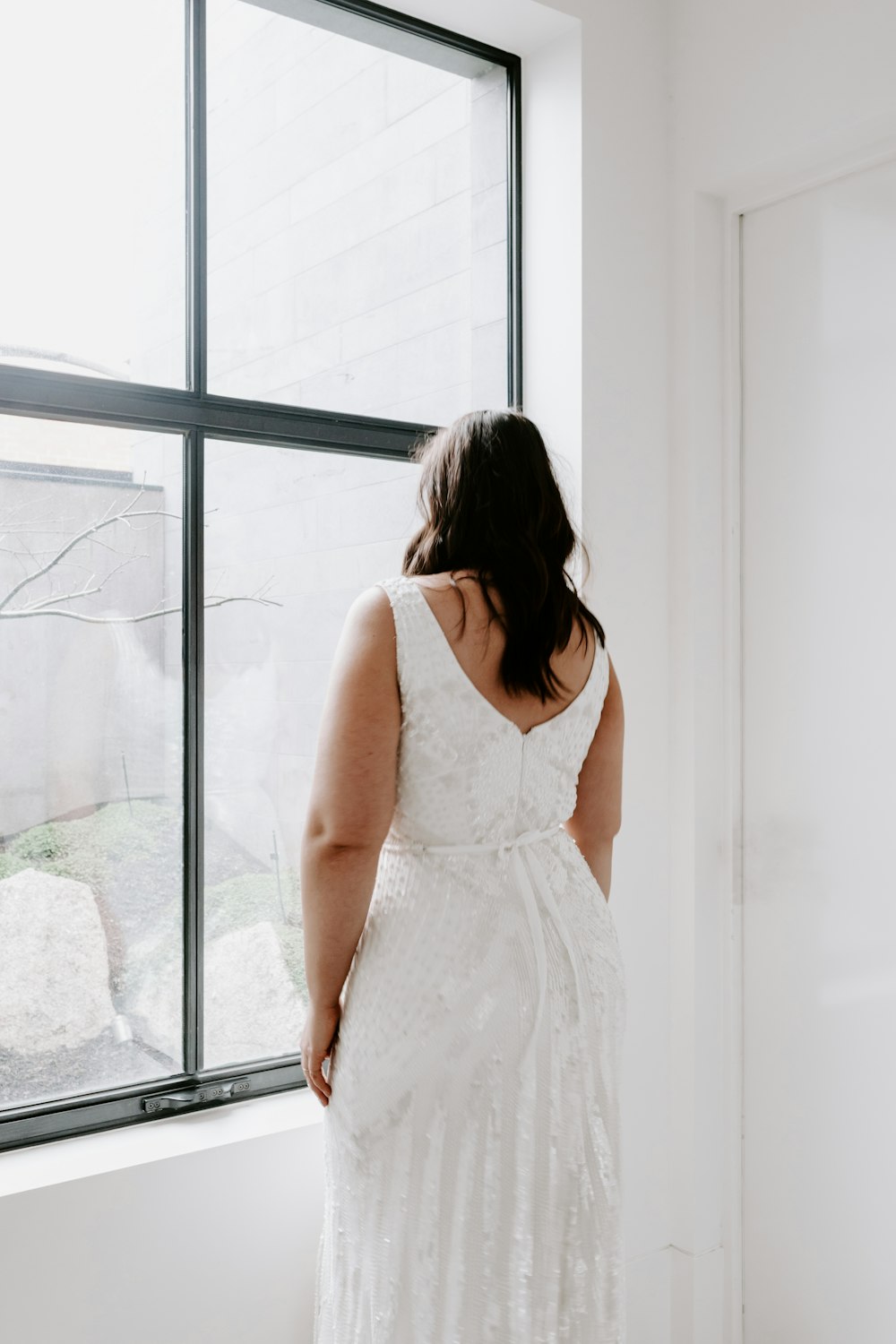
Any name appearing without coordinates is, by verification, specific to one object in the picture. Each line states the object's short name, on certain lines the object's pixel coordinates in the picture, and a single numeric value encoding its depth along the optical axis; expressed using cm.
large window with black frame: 173
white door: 195
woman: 141
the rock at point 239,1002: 185
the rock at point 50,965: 170
